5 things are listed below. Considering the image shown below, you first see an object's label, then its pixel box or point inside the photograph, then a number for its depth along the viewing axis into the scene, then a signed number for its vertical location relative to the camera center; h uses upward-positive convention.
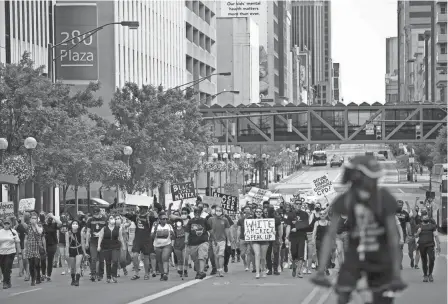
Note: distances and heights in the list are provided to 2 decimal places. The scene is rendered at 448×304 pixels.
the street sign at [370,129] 106.69 +0.87
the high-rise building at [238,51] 156.62 +12.50
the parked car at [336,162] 165.52 -3.55
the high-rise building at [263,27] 187.12 +19.91
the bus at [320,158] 175.50 -3.12
